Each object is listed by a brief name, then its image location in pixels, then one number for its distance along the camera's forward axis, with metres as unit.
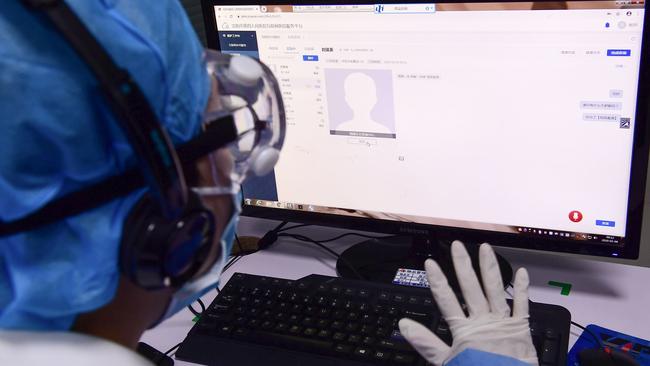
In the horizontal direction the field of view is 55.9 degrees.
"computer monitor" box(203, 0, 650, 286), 0.79
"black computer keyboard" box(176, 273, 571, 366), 0.80
